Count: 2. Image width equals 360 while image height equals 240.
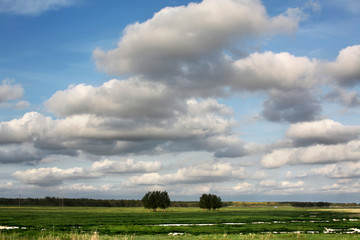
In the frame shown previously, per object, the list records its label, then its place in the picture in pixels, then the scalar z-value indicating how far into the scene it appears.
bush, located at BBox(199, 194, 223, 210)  177.75
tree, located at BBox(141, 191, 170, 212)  161.50
